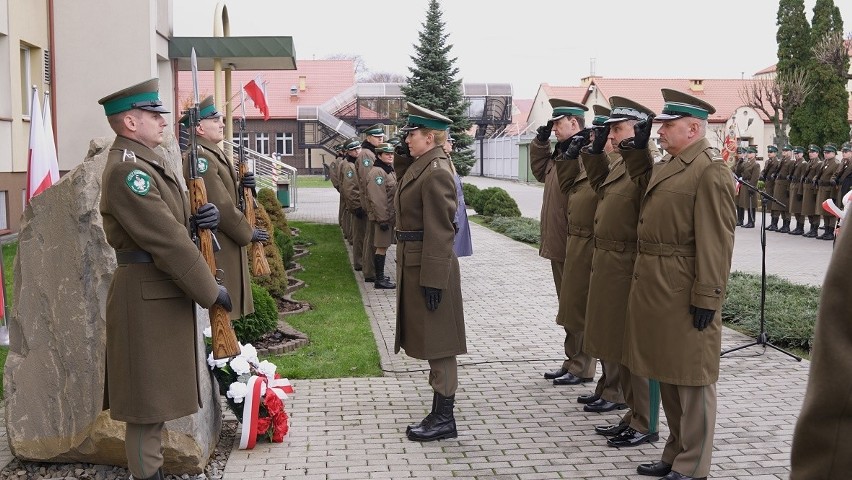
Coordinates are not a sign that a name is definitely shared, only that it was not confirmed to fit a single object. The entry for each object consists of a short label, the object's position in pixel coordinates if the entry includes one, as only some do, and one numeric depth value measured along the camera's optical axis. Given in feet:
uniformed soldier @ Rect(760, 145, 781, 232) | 82.84
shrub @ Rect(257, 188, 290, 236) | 50.31
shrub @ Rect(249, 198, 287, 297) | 35.37
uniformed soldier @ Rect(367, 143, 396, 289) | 42.32
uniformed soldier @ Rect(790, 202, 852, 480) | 5.21
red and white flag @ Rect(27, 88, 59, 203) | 28.12
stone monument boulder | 17.42
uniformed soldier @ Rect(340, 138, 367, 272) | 47.14
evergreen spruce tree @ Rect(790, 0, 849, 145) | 145.89
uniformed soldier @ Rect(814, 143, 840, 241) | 71.82
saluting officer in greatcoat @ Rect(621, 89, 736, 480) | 16.56
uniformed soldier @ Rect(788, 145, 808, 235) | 75.87
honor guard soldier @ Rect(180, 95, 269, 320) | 23.20
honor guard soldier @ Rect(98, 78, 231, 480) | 14.29
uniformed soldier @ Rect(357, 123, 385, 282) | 44.60
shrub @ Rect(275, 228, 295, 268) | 44.21
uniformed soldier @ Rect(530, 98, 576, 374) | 25.86
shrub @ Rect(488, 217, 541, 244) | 67.51
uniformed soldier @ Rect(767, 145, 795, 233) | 79.87
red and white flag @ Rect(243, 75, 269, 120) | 53.11
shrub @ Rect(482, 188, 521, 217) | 83.87
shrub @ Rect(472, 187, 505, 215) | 88.02
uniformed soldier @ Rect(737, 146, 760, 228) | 85.05
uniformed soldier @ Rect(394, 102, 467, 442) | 20.02
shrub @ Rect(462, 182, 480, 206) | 92.23
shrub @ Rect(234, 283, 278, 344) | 28.02
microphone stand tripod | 28.66
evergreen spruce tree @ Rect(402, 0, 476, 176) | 82.69
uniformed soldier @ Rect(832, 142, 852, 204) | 71.36
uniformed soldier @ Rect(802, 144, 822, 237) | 73.15
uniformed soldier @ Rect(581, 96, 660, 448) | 19.63
